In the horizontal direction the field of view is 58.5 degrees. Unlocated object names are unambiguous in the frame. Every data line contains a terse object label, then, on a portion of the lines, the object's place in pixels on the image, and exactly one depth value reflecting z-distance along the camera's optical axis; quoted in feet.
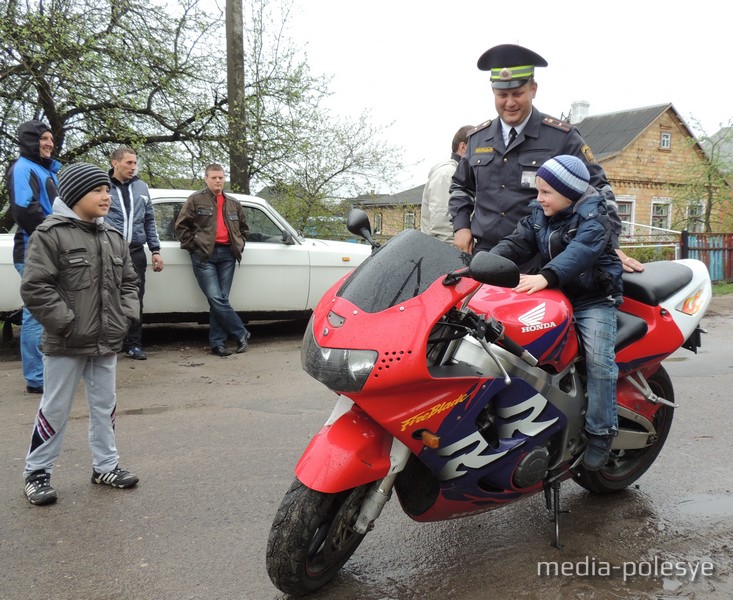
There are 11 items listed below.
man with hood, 18.33
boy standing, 11.46
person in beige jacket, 19.13
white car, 24.90
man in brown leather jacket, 24.21
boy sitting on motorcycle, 9.78
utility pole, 35.81
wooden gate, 51.85
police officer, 11.50
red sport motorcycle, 7.67
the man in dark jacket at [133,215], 21.83
